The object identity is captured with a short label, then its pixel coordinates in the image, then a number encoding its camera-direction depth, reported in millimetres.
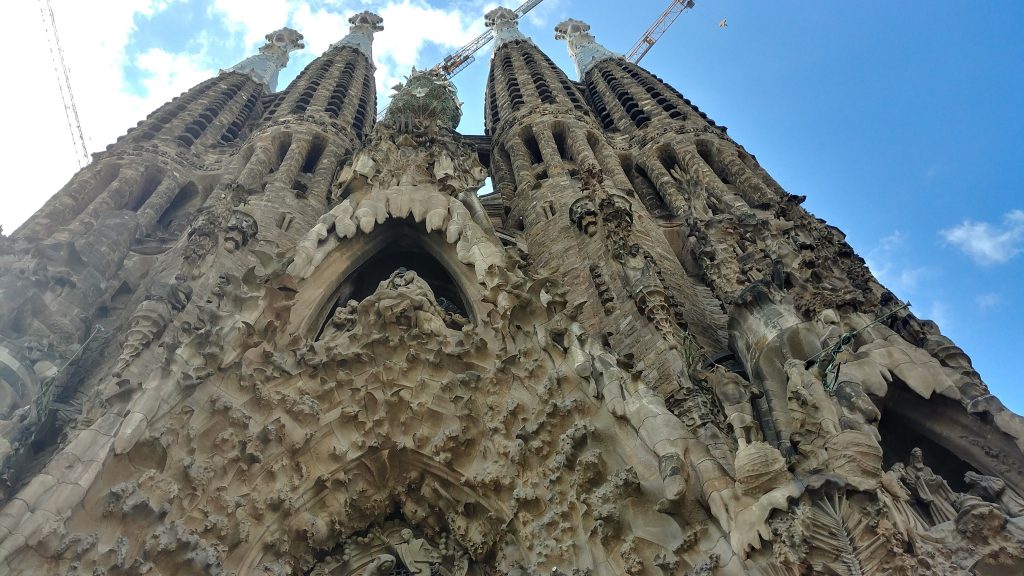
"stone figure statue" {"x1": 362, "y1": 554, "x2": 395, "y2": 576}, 7832
